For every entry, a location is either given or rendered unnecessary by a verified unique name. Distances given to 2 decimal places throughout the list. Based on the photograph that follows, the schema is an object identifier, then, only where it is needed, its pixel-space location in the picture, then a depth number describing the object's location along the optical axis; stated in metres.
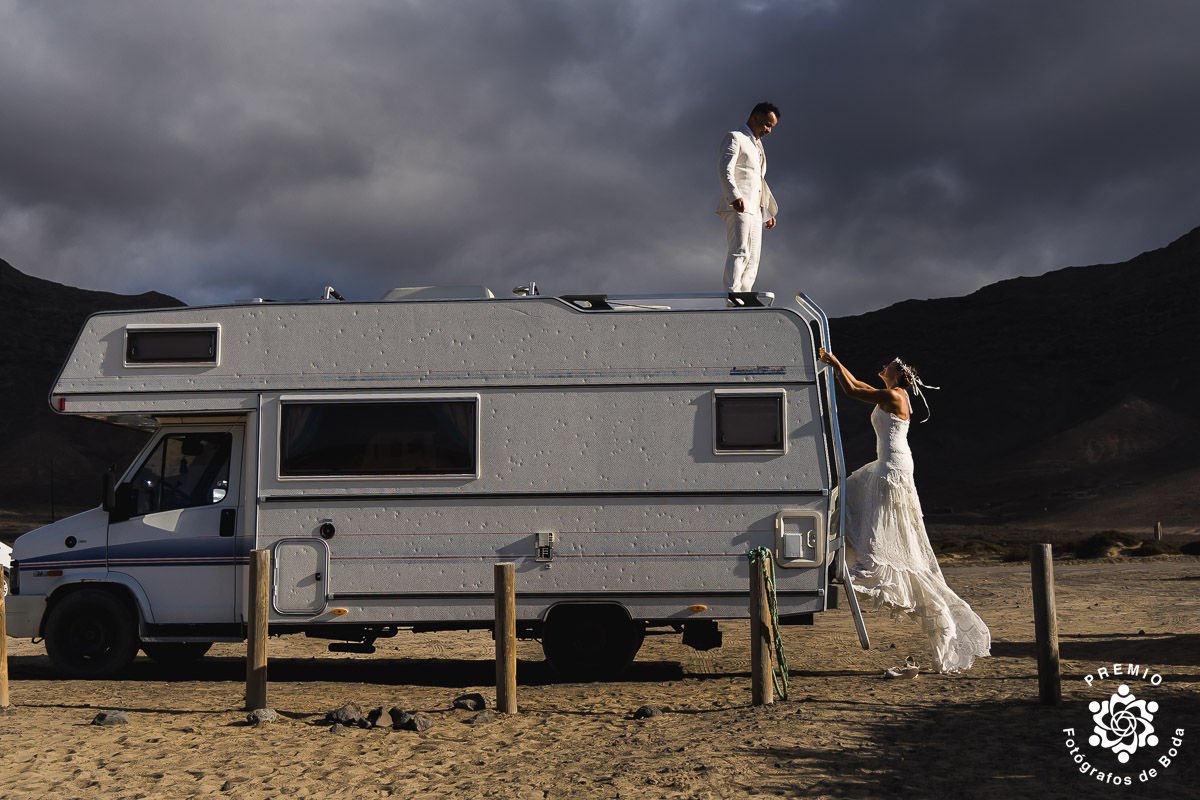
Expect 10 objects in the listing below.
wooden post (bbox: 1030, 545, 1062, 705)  7.64
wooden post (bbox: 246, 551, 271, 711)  8.23
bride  9.09
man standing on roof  10.16
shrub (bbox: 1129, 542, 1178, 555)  28.11
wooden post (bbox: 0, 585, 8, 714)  8.53
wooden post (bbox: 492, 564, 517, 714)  8.12
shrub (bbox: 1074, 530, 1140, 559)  28.31
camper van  9.34
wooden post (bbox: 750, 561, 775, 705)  7.99
